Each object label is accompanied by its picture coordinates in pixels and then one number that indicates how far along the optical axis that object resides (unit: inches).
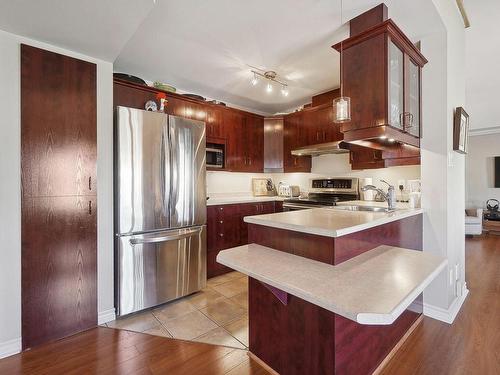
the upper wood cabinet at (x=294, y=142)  161.3
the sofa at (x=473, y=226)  223.0
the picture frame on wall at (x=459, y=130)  92.3
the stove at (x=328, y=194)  141.9
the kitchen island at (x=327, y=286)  40.3
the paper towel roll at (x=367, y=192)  137.3
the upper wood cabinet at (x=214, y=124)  143.3
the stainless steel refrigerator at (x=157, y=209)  92.0
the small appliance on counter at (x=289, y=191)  169.2
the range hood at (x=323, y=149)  133.8
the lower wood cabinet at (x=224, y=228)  129.9
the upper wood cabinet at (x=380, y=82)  74.7
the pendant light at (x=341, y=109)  72.7
